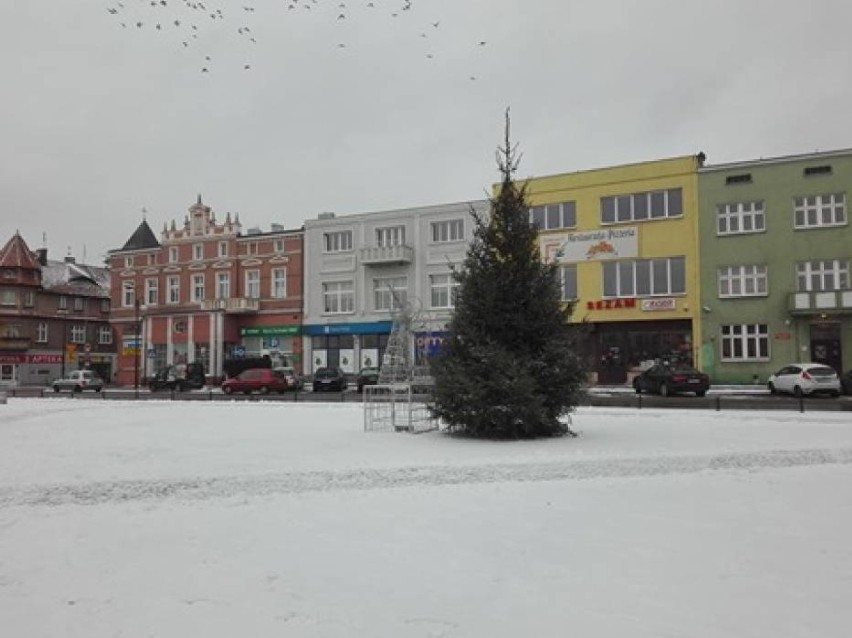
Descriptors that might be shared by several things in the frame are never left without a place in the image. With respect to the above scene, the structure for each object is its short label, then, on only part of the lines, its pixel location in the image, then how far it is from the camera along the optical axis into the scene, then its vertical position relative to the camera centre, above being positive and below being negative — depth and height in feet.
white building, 165.27 +20.76
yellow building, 136.36 +19.50
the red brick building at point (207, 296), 182.80 +17.98
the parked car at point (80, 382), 172.55 -3.67
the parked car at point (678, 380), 104.12 -2.51
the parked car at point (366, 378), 139.85 -2.58
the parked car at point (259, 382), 140.26 -3.18
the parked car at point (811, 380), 100.89 -2.54
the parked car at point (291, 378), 142.51 -2.52
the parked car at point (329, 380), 143.02 -2.97
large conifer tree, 51.08 +1.53
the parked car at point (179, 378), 163.65 -2.74
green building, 124.88 +16.98
